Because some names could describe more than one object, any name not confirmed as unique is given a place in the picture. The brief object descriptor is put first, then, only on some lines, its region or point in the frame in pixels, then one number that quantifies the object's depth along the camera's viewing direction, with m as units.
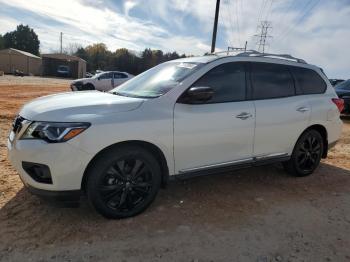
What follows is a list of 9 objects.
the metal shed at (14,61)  56.81
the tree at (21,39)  78.44
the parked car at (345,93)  14.18
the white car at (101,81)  21.30
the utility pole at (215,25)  23.20
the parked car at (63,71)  59.31
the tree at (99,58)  76.08
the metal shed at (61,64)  59.53
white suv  3.43
